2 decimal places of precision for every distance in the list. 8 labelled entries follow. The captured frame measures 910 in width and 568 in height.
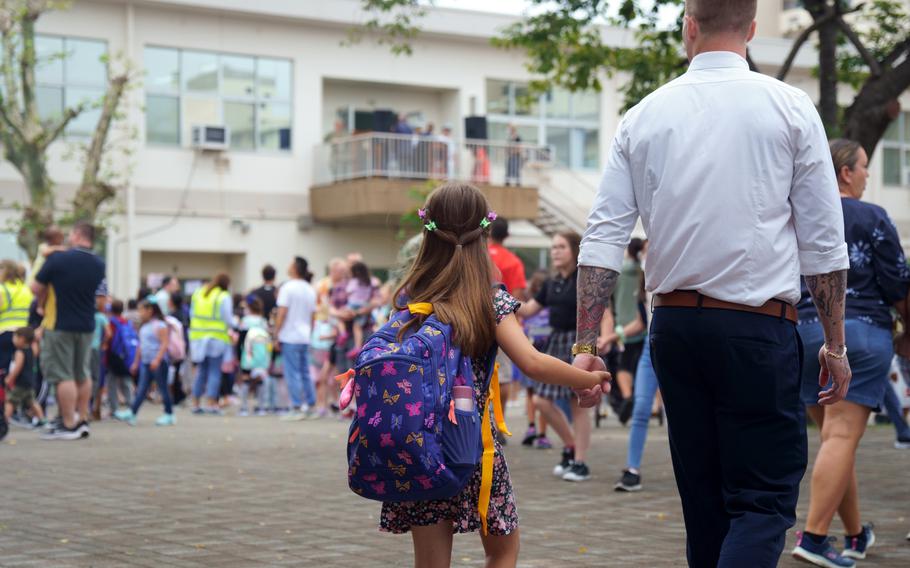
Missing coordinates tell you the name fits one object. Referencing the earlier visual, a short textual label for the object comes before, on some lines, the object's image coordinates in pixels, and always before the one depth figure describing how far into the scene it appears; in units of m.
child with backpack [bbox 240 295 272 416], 19.73
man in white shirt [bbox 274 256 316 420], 18.02
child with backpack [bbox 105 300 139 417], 17.89
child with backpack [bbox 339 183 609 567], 4.25
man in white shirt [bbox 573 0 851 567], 4.09
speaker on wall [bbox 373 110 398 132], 33.56
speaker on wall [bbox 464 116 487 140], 35.00
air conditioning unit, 32.44
